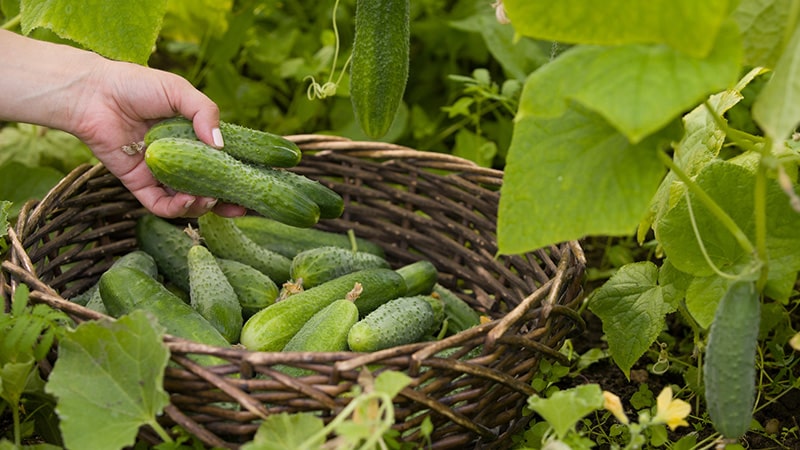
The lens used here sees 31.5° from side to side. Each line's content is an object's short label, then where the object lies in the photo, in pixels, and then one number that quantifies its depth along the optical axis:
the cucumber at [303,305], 0.97
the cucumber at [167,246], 1.08
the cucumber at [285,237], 1.13
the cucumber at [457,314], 1.08
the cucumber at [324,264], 1.06
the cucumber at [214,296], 0.99
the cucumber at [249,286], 1.03
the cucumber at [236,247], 1.08
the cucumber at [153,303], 0.94
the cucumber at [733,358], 0.82
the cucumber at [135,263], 1.01
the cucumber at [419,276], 1.08
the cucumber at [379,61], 1.02
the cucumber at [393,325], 0.95
